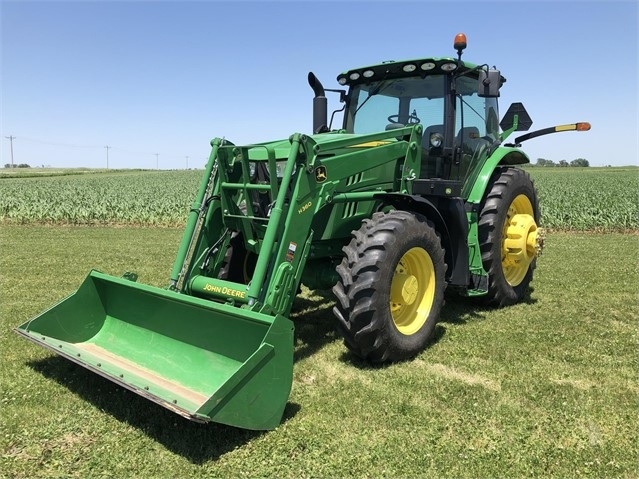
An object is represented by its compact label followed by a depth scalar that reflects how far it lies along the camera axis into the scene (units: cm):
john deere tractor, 383
